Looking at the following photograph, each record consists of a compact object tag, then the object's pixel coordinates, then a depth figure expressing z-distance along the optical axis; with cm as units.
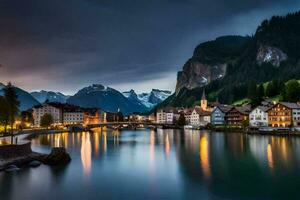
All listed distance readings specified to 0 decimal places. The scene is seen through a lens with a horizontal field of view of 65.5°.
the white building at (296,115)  7290
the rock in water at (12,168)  2617
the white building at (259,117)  7903
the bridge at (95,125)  10362
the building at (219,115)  9960
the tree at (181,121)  11657
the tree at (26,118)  9475
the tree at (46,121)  8873
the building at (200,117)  10800
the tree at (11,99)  5036
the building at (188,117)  12074
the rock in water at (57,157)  3014
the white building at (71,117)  12317
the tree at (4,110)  4908
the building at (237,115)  9214
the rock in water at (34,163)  2863
